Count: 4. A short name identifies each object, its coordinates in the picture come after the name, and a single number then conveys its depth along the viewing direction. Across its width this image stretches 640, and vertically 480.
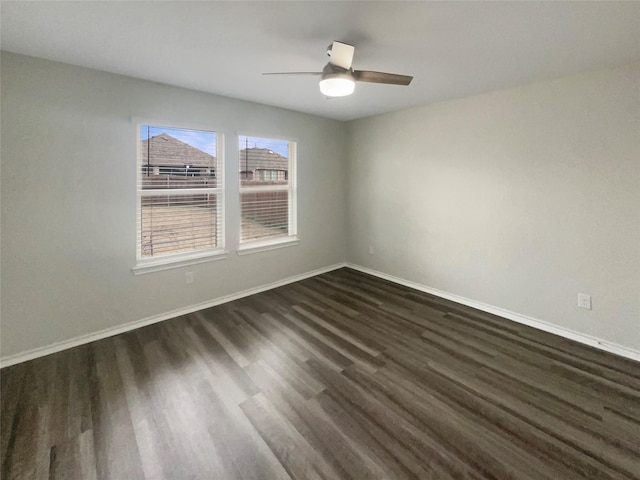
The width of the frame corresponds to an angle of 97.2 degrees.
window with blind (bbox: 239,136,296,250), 3.75
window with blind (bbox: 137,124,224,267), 2.98
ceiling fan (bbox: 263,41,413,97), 1.92
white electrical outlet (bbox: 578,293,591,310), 2.65
